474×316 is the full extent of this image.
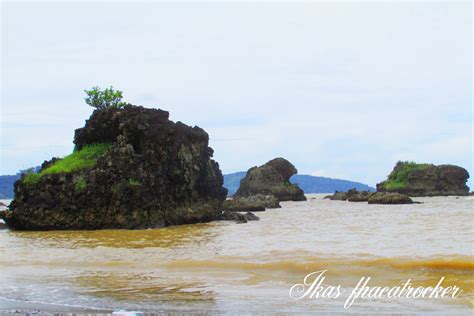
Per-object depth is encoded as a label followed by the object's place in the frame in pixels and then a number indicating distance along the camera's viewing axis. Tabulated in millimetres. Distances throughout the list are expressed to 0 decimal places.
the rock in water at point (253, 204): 47628
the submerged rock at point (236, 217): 31953
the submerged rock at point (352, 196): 68419
